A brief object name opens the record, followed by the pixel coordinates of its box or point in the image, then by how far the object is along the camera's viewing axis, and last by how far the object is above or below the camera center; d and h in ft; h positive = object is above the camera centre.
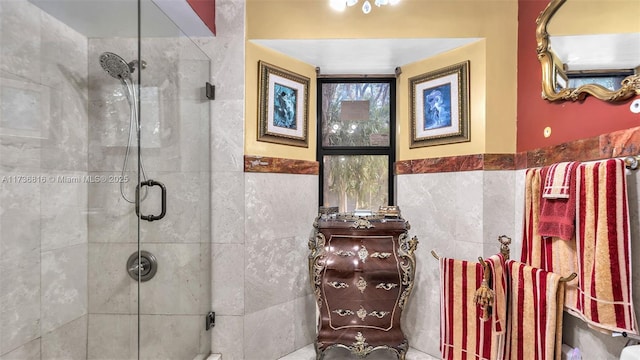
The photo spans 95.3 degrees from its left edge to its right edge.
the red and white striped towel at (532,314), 4.45 -2.14
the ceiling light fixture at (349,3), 5.23 +3.25
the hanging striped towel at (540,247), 4.36 -1.06
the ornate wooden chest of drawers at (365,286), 6.24 -2.27
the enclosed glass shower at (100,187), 4.96 -0.15
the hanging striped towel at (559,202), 4.26 -0.31
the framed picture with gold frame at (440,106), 6.82 +1.87
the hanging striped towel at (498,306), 5.05 -2.16
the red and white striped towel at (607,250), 3.66 -0.88
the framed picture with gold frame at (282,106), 6.93 +1.87
